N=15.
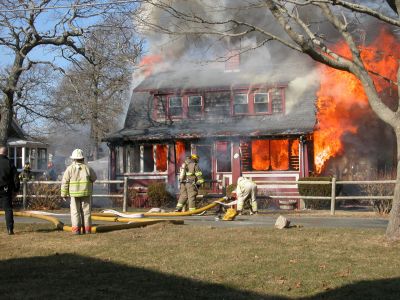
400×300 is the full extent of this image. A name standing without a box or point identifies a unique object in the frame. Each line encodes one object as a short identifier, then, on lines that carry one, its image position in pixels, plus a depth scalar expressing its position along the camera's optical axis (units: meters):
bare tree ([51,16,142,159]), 22.70
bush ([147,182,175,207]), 22.77
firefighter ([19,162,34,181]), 24.12
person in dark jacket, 11.40
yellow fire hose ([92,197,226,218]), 15.88
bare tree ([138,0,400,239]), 9.59
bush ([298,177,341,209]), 20.75
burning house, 24.02
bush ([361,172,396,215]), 16.95
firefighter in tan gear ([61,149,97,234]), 11.29
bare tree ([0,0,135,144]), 20.92
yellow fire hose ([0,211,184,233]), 11.70
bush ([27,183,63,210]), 19.94
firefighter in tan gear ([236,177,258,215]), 17.09
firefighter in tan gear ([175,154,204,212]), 17.83
